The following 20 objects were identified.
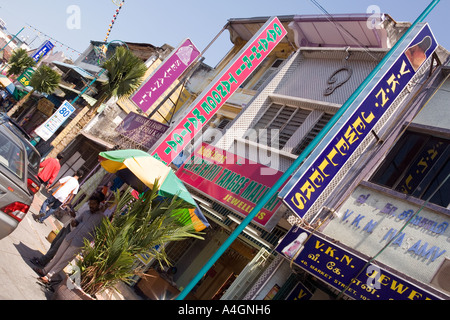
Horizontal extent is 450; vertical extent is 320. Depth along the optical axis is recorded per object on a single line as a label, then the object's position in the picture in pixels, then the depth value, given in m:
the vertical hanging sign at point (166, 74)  14.84
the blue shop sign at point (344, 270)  5.77
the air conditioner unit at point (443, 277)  5.79
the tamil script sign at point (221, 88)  10.85
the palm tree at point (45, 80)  22.39
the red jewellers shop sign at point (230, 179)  9.35
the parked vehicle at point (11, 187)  5.30
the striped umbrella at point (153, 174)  6.82
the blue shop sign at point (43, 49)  33.09
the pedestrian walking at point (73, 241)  6.68
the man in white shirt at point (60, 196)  10.11
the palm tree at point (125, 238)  5.89
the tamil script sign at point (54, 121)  18.28
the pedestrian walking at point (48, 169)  12.65
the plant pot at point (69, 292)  5.56
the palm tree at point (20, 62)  30.06
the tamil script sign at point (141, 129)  15.05
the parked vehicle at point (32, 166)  7.29
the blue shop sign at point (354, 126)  6.93
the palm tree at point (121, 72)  18.48
